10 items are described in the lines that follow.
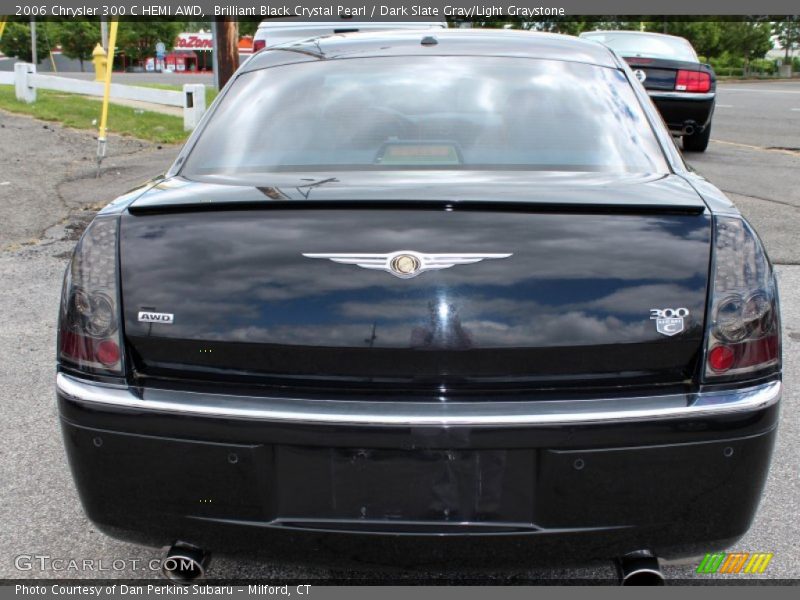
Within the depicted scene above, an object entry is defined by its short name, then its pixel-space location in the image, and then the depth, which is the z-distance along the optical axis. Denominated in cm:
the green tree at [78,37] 6057
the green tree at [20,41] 5806
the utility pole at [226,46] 1720
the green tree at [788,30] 6288
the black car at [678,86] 1057
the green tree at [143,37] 6378
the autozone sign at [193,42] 7244
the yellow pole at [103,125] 997
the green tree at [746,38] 5834
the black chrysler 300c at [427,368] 208
